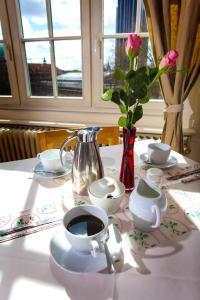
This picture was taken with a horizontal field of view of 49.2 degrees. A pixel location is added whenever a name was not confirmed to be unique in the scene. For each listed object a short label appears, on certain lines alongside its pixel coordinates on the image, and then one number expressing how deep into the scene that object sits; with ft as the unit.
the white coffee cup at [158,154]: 2.95
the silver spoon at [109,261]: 1.48
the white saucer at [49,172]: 2.76
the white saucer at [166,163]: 2.95
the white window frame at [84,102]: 5.23
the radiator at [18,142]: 5.78
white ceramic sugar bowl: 2.02
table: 1.42
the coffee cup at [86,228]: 1.54
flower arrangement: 2.01
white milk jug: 1.76
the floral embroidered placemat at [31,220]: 1.88
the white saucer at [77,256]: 1.53
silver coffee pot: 2.34
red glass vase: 2.43
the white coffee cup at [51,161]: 2.79
